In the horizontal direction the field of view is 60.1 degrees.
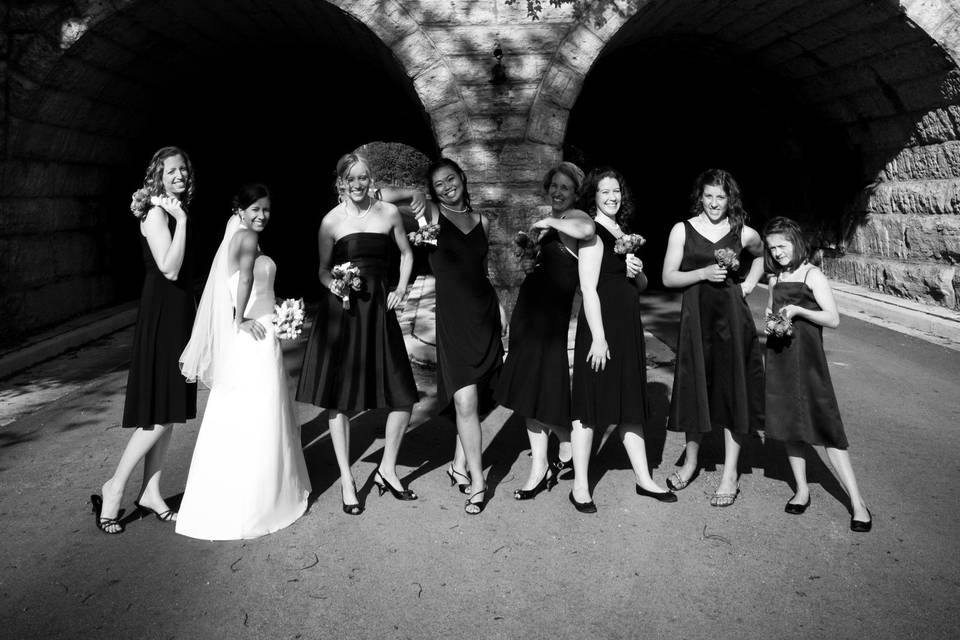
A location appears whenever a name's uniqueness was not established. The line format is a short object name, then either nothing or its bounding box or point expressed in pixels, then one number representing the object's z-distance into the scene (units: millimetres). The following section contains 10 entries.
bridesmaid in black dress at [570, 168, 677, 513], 4402
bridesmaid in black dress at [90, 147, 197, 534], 4199
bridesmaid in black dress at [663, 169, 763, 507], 4570
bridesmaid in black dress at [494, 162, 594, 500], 4551
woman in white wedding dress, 4070
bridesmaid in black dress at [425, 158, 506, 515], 4500
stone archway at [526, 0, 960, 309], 8383
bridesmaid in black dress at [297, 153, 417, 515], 4496
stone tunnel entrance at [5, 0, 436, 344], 8625
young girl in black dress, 4250
